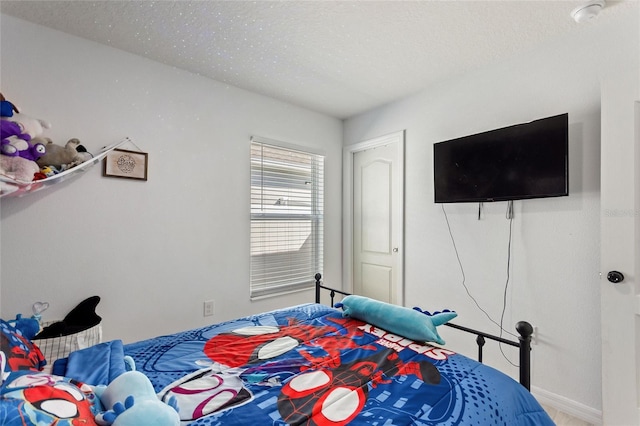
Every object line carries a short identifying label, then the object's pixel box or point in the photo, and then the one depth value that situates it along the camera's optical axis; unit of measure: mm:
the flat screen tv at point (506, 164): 1980
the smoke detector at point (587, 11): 1757
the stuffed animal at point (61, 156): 1940
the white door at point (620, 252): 1708
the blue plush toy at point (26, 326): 1598
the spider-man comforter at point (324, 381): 1046
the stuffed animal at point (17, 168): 1649
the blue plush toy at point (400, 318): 1611
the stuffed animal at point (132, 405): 825
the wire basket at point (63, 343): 1809
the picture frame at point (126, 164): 2258
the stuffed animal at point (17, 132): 1666
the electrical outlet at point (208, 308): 2702
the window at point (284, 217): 3088
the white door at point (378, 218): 3178
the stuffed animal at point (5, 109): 1694
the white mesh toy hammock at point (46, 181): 1640
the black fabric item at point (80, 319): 1913
